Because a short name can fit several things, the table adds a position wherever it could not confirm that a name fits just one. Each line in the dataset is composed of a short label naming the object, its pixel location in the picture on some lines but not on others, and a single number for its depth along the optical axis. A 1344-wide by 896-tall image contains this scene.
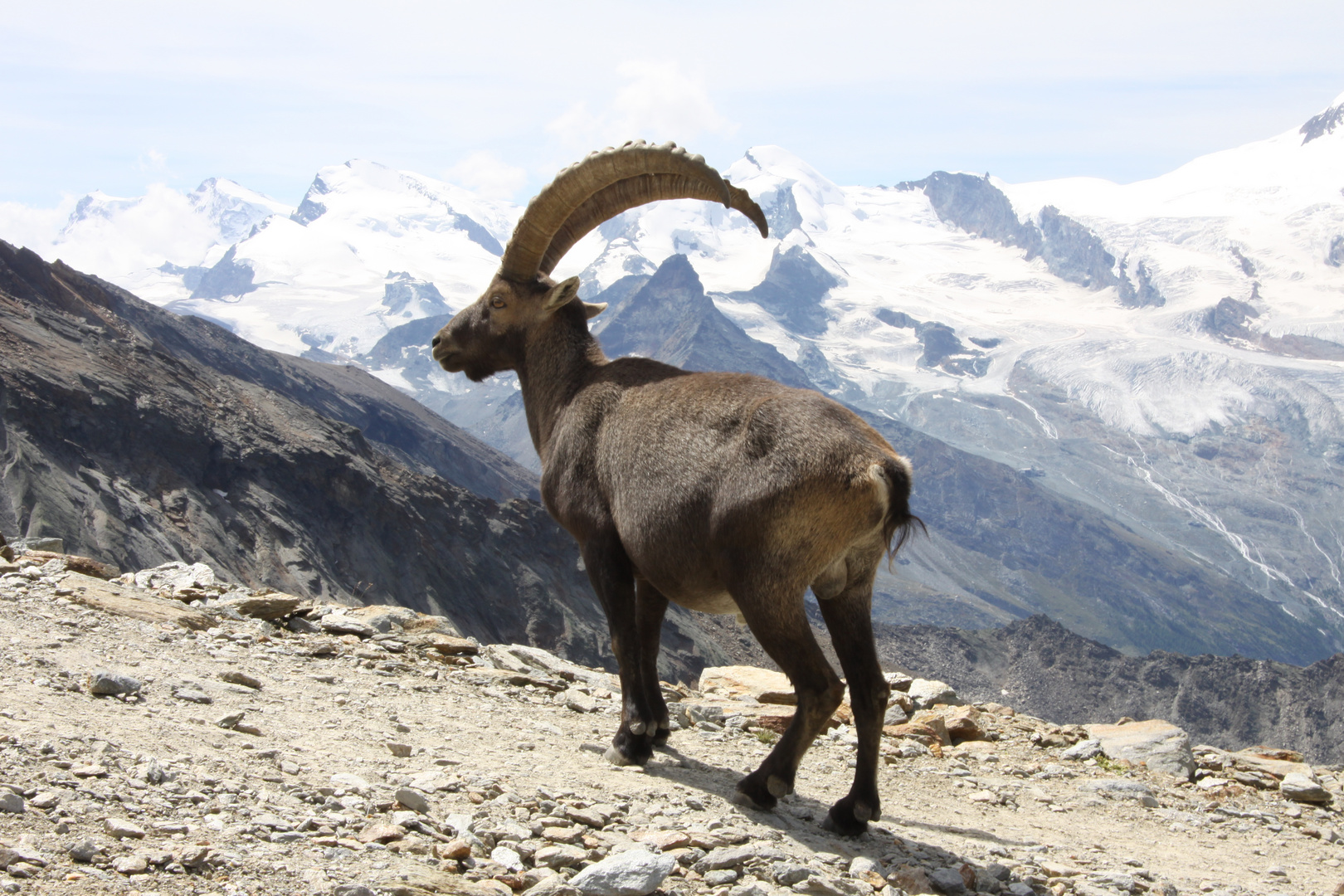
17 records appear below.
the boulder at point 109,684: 9.28
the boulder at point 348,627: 14.46
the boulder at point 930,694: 17.20
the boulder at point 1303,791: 13.48
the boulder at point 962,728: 15.06
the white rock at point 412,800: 7.85
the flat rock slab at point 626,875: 6.86
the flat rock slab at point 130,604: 12.91
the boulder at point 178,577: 16.25
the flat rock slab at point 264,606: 14.45
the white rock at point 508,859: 7.24
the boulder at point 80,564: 15.05
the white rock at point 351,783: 7.97
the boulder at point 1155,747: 14.35
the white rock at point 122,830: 6.38
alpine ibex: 8.85
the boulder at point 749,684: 15.94
